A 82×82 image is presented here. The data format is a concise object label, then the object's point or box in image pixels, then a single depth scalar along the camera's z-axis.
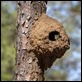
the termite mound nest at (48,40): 4.78
